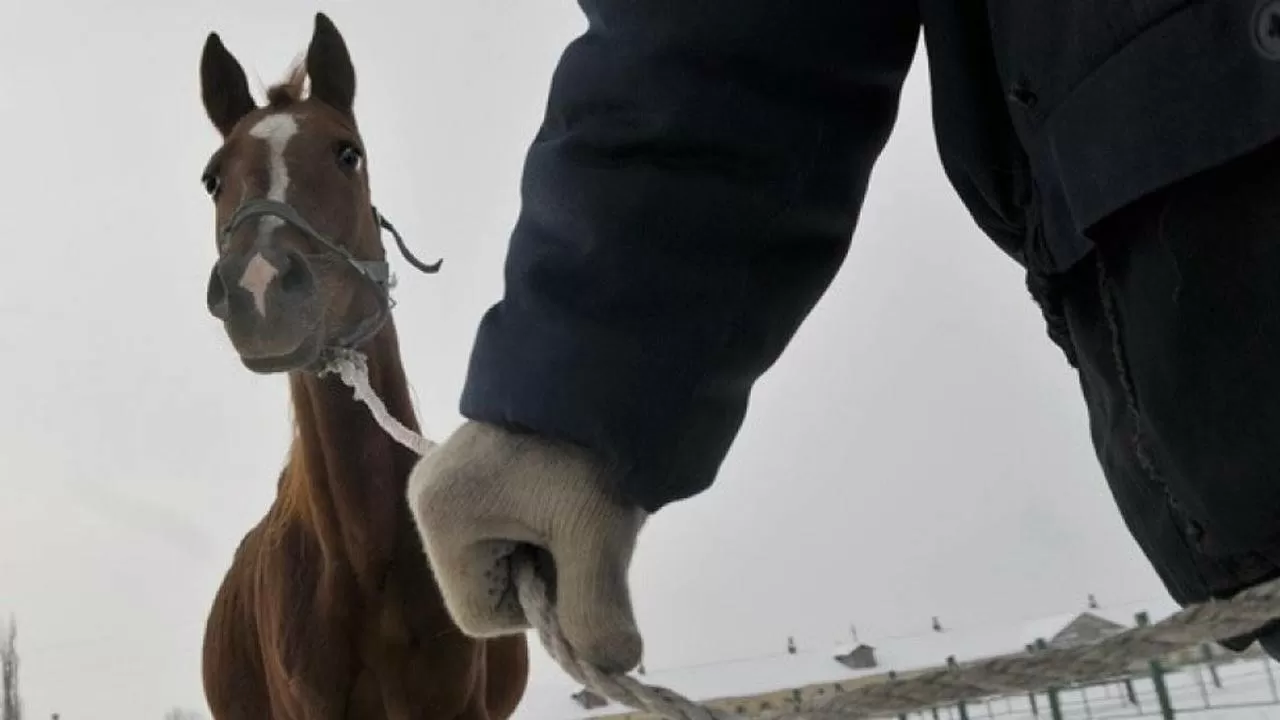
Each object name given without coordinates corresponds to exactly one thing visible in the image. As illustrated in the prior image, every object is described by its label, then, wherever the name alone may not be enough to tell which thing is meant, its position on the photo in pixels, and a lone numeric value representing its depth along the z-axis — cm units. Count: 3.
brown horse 190
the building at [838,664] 1977
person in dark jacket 50
